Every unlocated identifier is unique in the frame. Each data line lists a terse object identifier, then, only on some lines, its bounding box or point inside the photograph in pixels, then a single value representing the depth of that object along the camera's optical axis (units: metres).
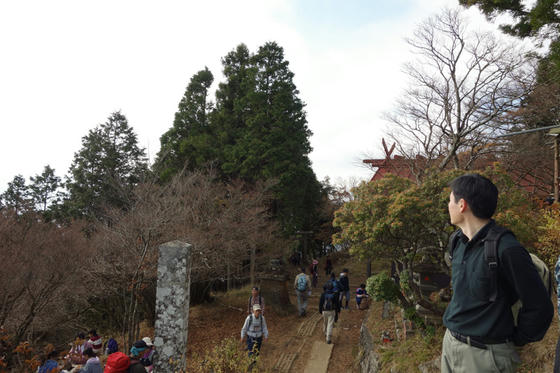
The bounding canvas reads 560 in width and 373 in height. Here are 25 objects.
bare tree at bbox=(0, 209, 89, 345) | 6.56
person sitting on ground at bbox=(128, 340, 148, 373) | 4.28
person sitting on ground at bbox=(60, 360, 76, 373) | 6.15
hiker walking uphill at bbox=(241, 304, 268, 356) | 6.40
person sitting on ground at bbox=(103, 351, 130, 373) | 3.87
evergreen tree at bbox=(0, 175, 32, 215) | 24.35
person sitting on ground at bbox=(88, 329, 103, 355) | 7.04
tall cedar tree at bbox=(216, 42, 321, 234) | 15.55
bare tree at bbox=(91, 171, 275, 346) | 8.10
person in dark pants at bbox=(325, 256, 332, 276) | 18.91
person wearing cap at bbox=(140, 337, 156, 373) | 5.69
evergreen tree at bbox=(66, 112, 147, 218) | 19.84
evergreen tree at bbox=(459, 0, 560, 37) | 7.43
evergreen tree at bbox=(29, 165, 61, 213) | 24.14
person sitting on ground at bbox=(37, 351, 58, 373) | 5.18
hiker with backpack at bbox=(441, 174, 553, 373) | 1.45
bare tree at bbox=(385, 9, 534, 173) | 10.18
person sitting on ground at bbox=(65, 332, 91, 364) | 6.12
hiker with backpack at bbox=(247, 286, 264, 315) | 7.11
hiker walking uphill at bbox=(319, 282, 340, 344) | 8.12
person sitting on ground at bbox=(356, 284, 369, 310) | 11.77
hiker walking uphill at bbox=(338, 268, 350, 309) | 10.64
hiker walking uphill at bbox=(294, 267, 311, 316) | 10.67
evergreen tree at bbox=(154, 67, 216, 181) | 16.19
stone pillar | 5.05
